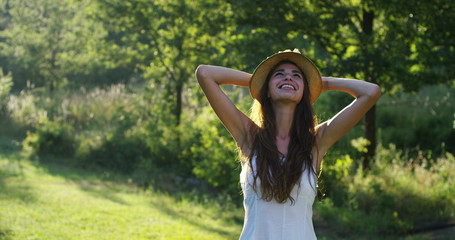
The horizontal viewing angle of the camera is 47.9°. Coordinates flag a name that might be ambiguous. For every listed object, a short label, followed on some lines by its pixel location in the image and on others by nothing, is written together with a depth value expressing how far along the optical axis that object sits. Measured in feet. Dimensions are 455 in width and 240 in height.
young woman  9.11
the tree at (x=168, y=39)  37.76
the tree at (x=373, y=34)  23.91
